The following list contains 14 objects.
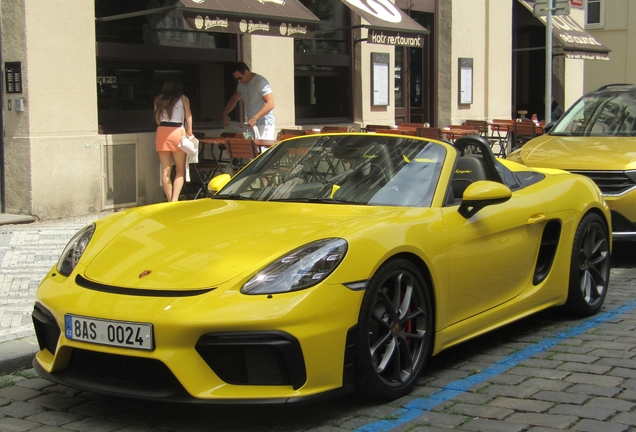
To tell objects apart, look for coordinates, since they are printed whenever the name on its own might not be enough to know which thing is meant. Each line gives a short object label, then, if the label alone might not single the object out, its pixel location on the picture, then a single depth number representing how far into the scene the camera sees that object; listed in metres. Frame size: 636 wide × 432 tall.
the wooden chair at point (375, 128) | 14.74
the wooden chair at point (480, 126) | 17.50
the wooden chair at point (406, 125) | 15.33
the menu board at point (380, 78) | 16.36
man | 12.51
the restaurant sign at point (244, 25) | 10.62
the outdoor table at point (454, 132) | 15.20
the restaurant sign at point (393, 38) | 13.78
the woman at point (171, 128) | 11.41
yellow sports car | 3.98
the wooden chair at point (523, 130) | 17.44
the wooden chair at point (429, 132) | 14.14
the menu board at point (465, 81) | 18.98
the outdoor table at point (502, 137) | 17.27
